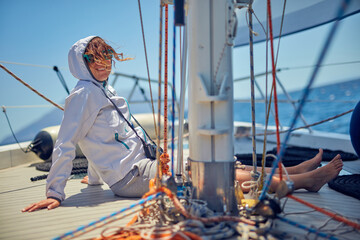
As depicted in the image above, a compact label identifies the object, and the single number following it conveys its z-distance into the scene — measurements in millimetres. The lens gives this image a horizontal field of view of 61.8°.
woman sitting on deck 1449
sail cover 3771
